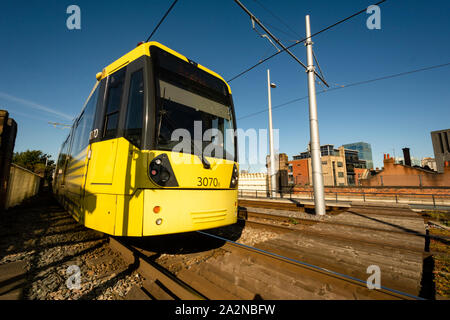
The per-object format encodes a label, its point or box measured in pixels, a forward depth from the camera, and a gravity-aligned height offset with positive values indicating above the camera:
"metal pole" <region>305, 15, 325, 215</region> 8.58 +2.26
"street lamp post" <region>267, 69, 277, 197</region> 16.95 +1.65
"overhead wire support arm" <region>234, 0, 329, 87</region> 5.42 +5.05
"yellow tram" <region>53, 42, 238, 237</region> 2.87 +0.59
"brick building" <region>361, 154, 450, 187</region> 23.36 +1.10
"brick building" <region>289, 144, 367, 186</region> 53.91 +4.17
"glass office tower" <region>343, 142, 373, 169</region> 185.12 +32.80
